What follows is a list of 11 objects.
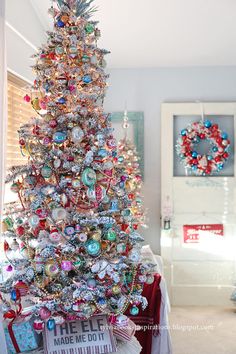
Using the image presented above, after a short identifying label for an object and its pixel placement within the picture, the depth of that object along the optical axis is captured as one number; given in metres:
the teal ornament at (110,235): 2.32
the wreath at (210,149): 4.96
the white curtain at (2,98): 2.59
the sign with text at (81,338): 2.26
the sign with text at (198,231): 5.09
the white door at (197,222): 5.07
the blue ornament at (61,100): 2.33
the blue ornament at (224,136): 4.98
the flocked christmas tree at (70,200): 2.27
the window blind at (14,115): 3.32
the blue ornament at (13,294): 2.28
